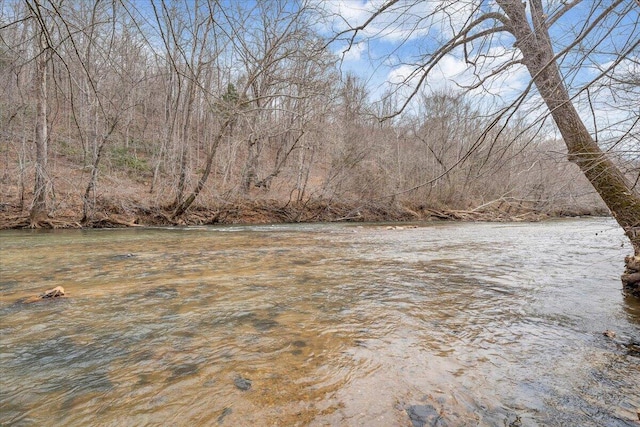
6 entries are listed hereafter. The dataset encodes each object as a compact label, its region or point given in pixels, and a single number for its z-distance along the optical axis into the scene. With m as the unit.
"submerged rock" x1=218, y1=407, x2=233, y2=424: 1.72
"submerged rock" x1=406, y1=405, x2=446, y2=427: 1.73
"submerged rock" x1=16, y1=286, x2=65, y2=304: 3.47
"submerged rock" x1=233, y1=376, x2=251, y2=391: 2.01
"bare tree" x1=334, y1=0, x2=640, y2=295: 2.02
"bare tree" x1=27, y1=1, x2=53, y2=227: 9.41
